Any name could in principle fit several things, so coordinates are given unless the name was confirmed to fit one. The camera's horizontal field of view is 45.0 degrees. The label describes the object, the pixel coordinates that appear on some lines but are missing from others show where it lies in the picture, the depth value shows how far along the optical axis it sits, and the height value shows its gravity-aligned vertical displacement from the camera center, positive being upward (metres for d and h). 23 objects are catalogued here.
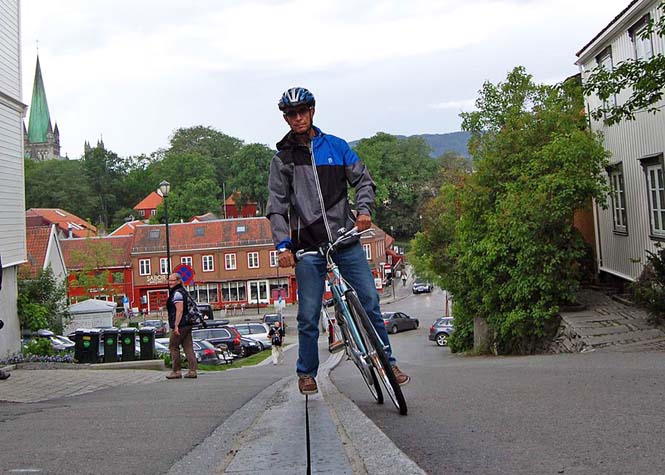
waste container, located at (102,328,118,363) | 18.98 -1.00
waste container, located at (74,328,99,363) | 18.94 -0.98
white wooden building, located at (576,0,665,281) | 17.23 +2.55
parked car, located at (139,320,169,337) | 47.38 -1.59
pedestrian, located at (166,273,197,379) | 12.84 -0.45
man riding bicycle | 5.96 +0.67
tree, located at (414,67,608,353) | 17.80 +1.50
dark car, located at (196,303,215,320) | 57.70 -0.92
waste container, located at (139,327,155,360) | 18.88 -0.97
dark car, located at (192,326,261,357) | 32.62 -1.59
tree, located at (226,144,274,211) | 106.12 +16.40
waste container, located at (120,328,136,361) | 19.00 -0.98
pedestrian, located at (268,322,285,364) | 25.34 -1.58
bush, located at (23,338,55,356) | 19.16 -0.97
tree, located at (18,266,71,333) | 24.34 +0.15
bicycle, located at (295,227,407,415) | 5.49 -0.29
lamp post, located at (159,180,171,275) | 28.18 +3.97
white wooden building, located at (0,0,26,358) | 21.36 +3.73
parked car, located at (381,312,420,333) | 48.05 -2.02
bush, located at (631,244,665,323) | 14.98 -0.25
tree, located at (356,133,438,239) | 95.38 +14.34
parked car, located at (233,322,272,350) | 40.41 -1.83
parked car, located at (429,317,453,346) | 36.00 -1.99
